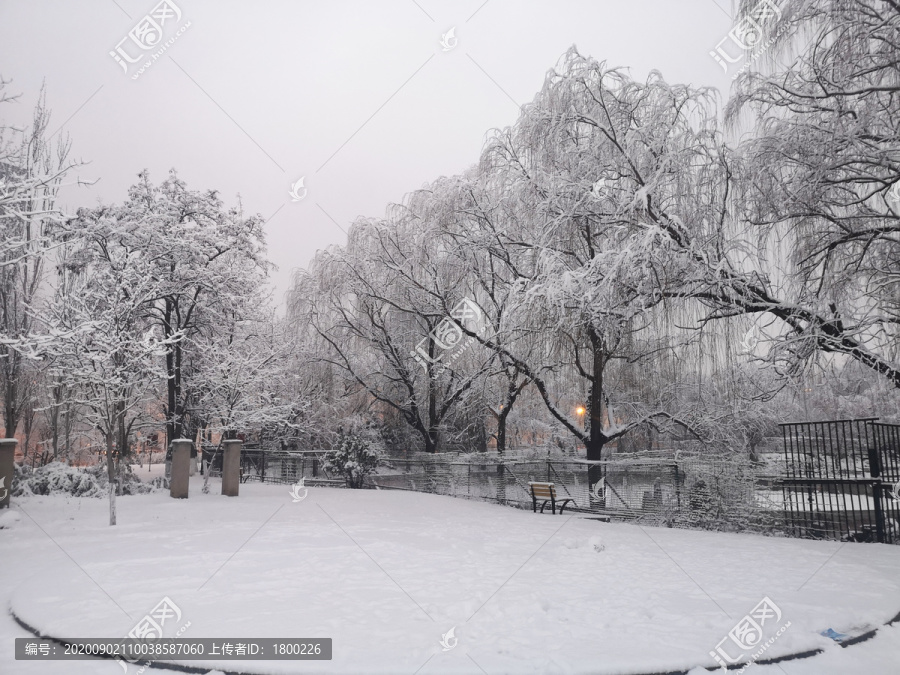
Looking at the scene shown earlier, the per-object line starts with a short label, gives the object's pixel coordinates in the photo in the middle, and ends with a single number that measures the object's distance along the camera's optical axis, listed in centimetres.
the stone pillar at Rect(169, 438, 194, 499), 1510
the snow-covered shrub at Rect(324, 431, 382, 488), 1992
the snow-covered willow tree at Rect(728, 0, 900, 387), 877
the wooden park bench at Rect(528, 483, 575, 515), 1382
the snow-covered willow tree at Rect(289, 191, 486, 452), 2103
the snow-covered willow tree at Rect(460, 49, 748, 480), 1116
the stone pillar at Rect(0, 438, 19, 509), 1149
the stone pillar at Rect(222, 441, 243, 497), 1653
